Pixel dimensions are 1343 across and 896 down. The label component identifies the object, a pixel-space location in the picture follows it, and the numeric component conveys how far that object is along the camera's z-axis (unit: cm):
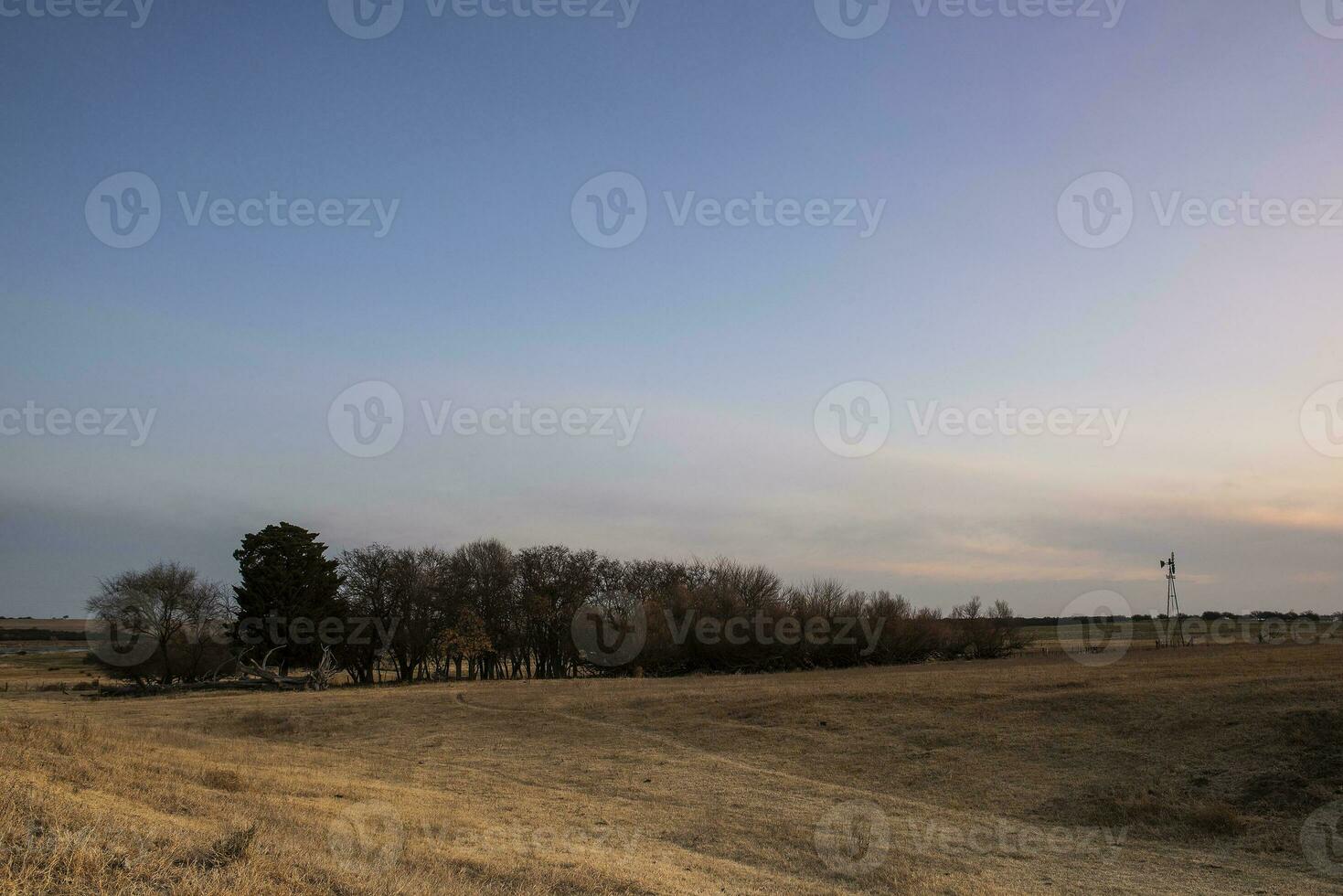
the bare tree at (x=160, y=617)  6309
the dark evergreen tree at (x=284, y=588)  5978
